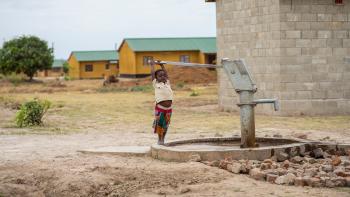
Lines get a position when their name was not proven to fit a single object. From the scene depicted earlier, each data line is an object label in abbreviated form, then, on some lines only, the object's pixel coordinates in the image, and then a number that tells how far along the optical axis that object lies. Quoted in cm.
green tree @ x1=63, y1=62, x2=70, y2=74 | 7050
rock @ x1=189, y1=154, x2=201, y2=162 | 959
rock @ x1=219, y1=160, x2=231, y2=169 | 905
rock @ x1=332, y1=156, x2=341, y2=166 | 914
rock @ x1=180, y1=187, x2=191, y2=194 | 775
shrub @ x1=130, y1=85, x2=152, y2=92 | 3848
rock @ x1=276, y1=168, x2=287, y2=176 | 851
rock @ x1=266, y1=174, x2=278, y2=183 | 821
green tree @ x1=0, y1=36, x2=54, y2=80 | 5450
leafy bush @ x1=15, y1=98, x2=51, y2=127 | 1684
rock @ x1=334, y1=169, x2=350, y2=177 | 829
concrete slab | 1066
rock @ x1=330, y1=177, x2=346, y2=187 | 801
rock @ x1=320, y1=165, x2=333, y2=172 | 874
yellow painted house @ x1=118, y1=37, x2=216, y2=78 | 5800
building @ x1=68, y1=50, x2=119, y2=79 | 7000
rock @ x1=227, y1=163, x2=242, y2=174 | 875
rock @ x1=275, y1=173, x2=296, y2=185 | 808
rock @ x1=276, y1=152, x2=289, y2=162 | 970
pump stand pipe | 1029
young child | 1066
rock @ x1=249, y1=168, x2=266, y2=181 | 839
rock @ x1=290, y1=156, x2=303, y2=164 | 955
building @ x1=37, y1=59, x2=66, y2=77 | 8144
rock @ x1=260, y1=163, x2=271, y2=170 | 885
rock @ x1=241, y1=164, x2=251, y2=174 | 877
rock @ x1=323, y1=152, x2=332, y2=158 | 1018
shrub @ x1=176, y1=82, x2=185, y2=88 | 4125
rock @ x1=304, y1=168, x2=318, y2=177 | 846
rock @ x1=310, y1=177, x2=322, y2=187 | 798
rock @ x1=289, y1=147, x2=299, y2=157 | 1005
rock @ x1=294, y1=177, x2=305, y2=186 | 802
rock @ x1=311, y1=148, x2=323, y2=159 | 1016
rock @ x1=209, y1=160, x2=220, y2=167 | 922
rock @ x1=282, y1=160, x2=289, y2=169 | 905
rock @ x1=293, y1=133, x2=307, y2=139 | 1197
